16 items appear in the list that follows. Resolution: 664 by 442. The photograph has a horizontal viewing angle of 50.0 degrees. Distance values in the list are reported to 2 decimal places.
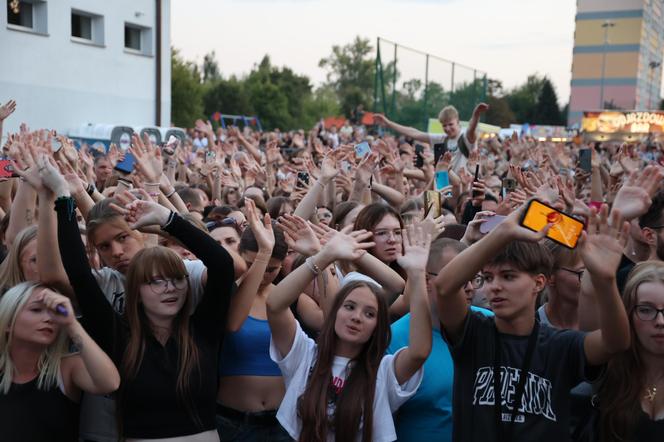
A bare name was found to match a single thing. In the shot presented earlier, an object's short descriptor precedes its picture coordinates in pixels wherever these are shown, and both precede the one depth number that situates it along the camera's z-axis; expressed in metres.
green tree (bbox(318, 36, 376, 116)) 105.00
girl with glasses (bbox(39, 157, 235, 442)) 3.20
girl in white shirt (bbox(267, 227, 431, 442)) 3.05
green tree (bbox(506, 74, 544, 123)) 76.25
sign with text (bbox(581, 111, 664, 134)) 33.53
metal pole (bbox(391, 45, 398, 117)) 22.78
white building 23.91
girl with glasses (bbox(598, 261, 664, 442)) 2.84
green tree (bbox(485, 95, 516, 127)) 64.62
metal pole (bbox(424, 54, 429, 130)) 24.85
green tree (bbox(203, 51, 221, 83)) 112.25
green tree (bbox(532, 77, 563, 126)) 70.19
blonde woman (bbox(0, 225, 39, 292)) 3.57
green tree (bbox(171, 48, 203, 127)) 54.31
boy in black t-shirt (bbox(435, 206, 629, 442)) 2.68
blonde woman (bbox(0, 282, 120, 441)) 2.99
